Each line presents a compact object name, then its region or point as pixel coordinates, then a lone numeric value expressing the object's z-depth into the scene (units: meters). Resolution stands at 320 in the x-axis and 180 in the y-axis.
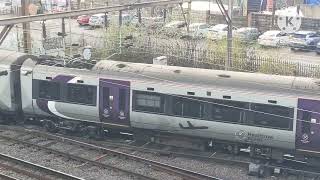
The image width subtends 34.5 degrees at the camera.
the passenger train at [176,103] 15.39
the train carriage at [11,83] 20.25
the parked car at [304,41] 35.84
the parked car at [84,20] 45.81
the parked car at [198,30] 33.22
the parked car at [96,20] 43.52
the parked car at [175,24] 36.54
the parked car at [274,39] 35.84
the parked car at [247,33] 37.68
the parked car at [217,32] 33.86
